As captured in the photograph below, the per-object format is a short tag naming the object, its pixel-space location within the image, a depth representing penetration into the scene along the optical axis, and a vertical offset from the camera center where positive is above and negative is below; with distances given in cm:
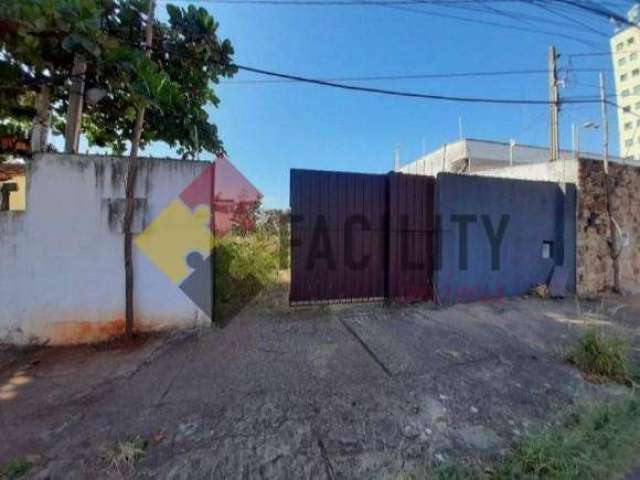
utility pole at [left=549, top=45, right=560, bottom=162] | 817 +372
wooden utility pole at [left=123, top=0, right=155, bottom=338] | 368 +11
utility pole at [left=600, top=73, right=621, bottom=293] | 680 +16
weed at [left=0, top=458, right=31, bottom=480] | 186 -133
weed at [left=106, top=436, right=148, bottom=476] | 191 -130
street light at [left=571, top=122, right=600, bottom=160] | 1613 +514
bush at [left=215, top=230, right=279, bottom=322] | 471 -44
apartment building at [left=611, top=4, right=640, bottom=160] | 3525 +2285
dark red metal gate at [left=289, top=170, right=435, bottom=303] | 465 +11
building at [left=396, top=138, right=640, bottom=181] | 1788 +556
